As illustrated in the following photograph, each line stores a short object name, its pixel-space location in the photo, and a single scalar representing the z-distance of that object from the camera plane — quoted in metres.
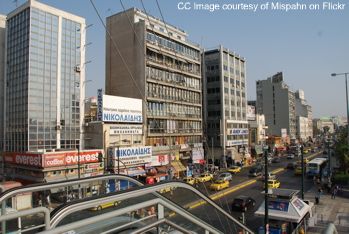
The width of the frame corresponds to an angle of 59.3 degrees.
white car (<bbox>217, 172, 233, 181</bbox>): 41.40
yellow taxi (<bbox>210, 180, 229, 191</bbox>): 36.62
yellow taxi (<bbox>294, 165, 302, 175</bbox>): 48.70
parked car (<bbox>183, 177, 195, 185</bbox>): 40.00
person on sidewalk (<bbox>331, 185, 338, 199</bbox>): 32.06
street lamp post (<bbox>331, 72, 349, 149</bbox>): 34.09
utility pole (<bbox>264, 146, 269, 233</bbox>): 17.01
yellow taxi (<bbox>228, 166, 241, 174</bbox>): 52.68
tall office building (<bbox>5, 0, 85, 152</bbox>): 38.81
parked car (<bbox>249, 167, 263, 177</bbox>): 48.56
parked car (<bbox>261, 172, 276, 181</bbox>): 41.39
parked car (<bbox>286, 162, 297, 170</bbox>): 57.64
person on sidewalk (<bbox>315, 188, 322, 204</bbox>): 30.28
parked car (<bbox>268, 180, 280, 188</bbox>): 37.88
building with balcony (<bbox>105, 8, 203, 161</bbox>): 48.97
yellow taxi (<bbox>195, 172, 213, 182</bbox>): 42.67
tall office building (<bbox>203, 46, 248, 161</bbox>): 67.44
